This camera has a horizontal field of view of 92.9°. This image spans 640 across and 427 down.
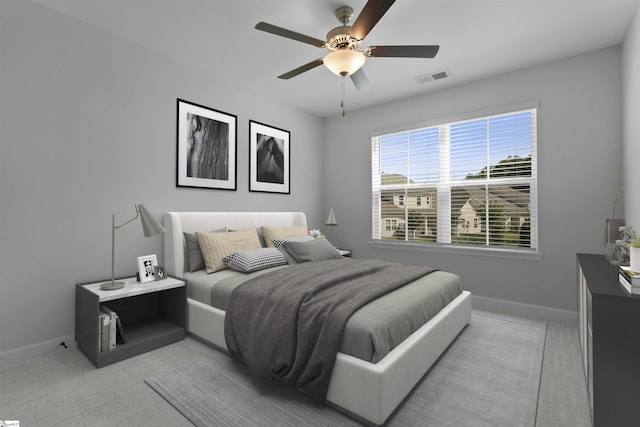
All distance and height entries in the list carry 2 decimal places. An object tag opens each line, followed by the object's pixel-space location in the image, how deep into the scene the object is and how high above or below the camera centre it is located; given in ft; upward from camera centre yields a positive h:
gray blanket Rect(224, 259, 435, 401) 5.70 -2.19
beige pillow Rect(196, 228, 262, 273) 9.73 -1.07
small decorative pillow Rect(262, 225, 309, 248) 12.01 -0.78
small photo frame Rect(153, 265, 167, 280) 9.04 -1.75
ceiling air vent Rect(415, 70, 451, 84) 11.39 +5.31
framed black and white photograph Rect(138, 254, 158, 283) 8.74 -1.59
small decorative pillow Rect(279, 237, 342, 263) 10.68 -1.33
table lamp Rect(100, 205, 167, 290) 8.28 -0.35
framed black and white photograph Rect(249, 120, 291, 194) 13.23 +2.53
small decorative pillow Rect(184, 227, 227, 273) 9.96 -1.31
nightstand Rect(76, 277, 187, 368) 7.41 -3.03
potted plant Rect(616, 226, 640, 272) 5.09 -0.62
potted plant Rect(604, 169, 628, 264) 7.80 -0.58
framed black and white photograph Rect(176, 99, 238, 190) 10.78 +2.51
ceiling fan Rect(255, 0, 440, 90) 6.79 +4.04
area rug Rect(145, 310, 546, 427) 5.49 -3.68
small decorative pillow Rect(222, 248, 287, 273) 9.33 -1.46
